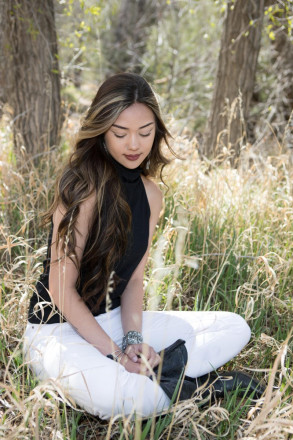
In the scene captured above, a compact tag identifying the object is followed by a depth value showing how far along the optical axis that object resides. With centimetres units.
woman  198
